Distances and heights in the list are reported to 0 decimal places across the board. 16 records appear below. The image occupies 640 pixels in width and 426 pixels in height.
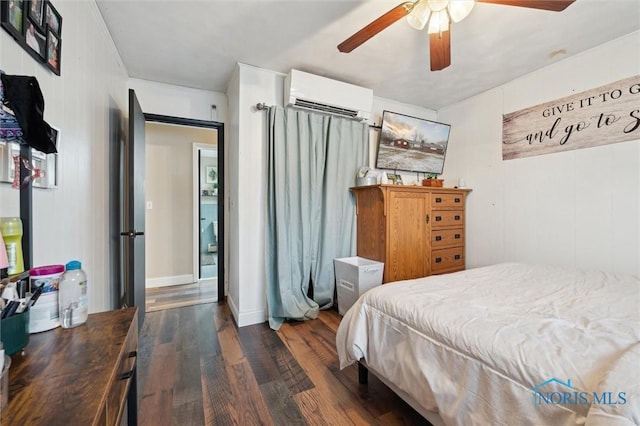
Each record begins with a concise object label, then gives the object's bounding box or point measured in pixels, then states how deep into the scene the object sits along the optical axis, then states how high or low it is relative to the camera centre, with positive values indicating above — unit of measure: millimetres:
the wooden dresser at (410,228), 2594 -194
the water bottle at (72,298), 840 -294
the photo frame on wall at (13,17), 852 +655
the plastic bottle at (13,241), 807 -103
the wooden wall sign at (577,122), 2031 +792
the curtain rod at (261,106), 2428 +968
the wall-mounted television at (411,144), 3051 +820
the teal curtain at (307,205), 2445 +44
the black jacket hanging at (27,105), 827 +339
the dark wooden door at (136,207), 2039 +17
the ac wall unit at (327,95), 2420 +1132
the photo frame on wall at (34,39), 958 +654
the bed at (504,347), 714 -468
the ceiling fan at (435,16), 1299 +1069
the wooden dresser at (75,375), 500 -394
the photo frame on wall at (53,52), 1101 +689
